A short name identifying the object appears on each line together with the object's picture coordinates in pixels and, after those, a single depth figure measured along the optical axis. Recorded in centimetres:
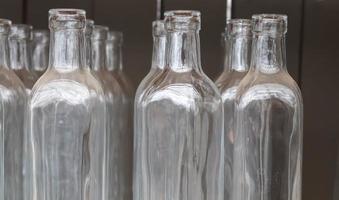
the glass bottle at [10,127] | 79
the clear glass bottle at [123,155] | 83
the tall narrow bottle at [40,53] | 92
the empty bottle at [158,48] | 82
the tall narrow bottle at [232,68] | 80
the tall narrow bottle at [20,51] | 86
